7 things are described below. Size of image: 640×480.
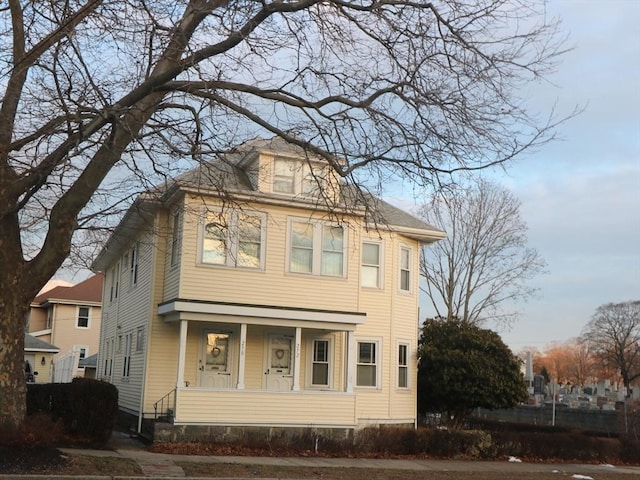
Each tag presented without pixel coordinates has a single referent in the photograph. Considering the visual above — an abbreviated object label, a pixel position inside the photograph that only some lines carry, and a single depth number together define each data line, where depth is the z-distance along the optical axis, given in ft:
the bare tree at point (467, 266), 116.66
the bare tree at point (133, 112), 39.04
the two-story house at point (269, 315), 63.87
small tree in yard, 74.23
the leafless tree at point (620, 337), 259.80
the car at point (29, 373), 125.59
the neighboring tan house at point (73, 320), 161.58
